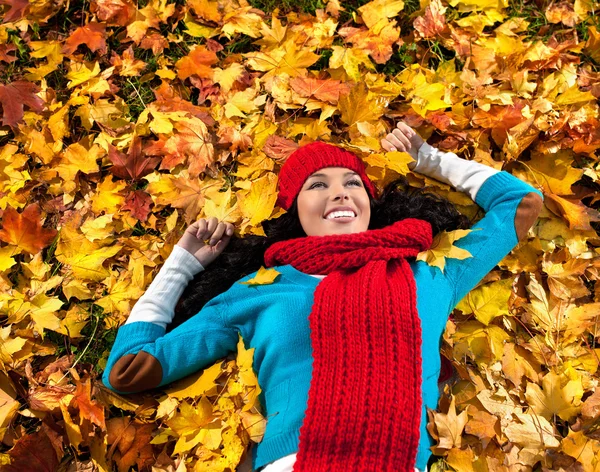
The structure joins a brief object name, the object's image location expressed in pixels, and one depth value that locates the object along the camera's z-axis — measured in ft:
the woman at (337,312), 6.25
